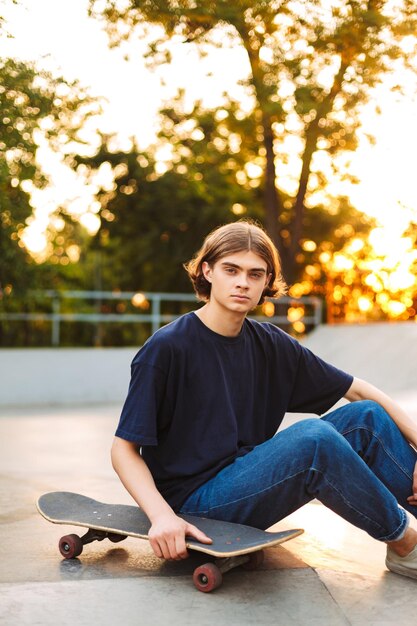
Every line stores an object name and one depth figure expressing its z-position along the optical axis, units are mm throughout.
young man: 2469
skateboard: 2430
